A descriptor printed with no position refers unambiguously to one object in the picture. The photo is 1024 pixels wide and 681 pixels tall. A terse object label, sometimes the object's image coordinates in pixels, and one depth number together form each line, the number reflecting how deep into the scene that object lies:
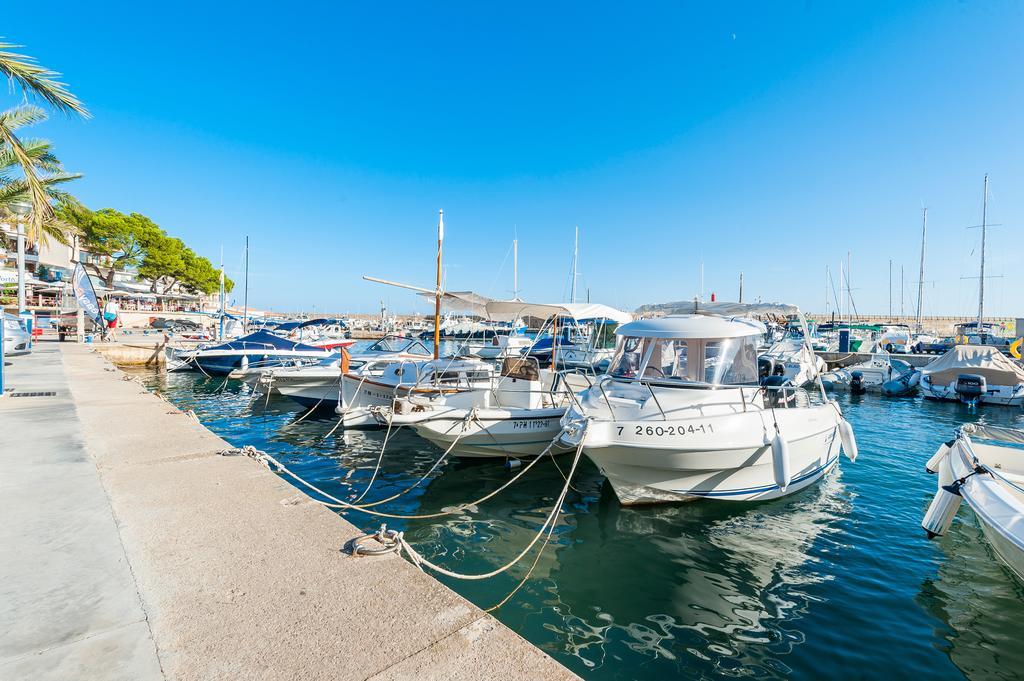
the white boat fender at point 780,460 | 7.22
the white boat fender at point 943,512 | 5.53
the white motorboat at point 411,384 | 11.45
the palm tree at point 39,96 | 8.66
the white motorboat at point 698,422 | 7.10
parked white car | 18.00
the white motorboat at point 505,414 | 9.27
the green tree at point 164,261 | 53.50
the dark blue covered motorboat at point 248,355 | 23.28
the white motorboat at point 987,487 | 4.64
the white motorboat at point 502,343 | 25.09
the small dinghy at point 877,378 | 23.06
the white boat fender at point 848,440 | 8.59
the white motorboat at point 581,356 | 25.75
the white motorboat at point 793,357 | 24.03
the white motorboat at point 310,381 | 17.30
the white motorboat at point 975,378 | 20.11
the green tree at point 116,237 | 48.56
